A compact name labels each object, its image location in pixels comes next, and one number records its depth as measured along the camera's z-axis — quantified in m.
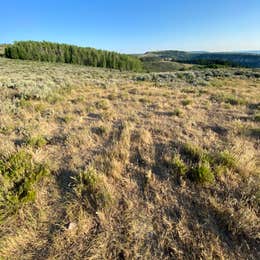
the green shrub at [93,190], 2.35
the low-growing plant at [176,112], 5.93
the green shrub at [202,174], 2.70
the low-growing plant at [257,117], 5.48
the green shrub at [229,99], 7.58
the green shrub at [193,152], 3.27
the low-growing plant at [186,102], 7.28
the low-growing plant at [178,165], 2.86
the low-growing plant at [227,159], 3.00
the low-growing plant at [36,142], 3.78
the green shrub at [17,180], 2.24
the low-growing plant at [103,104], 6.81
